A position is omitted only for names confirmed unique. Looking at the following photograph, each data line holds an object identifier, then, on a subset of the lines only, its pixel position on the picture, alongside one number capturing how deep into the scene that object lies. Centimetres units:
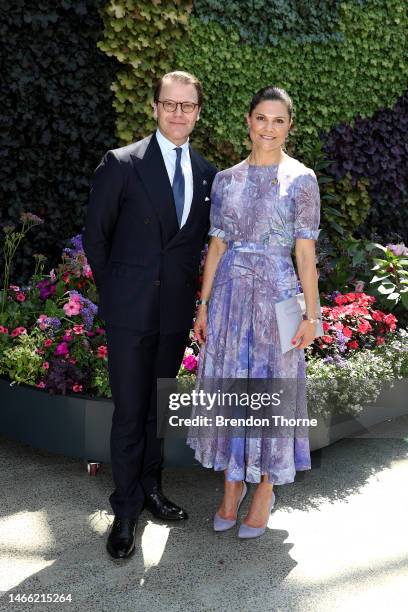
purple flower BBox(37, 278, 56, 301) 443
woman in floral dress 280
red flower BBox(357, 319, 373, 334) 431
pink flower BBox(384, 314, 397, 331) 455
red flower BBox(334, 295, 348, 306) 465
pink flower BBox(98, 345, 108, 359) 377
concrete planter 354
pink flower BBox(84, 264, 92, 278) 441
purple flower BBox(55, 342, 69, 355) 374
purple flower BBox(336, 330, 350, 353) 415
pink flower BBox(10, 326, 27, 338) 391
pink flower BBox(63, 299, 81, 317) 391
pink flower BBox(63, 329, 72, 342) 382
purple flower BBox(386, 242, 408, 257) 533
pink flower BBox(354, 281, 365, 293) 492
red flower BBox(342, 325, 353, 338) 427
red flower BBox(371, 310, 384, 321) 455
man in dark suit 278
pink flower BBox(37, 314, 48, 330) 390
